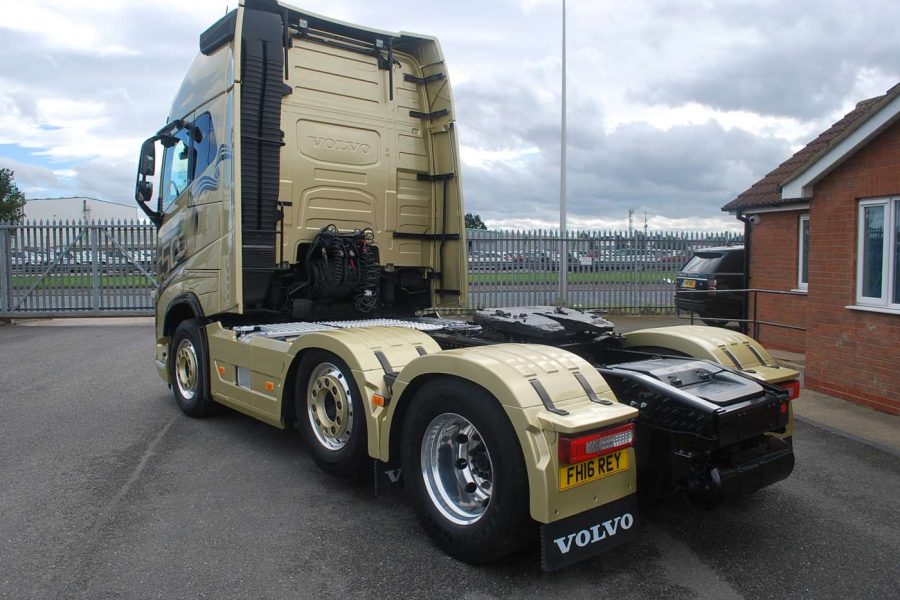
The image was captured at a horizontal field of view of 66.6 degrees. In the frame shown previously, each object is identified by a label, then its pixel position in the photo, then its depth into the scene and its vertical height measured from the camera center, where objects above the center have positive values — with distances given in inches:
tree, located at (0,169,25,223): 1748.3 +206.9
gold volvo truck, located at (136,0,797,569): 128.2 -16.7
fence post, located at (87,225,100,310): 629.9 +10.0
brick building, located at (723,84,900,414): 270.2 +8.2
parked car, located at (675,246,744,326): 531.8 -5.9
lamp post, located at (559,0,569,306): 671.1 +10.8
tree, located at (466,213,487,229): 1330.3 +117.2
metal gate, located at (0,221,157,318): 621.9 +5.2
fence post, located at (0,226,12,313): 617.9 +1.5
